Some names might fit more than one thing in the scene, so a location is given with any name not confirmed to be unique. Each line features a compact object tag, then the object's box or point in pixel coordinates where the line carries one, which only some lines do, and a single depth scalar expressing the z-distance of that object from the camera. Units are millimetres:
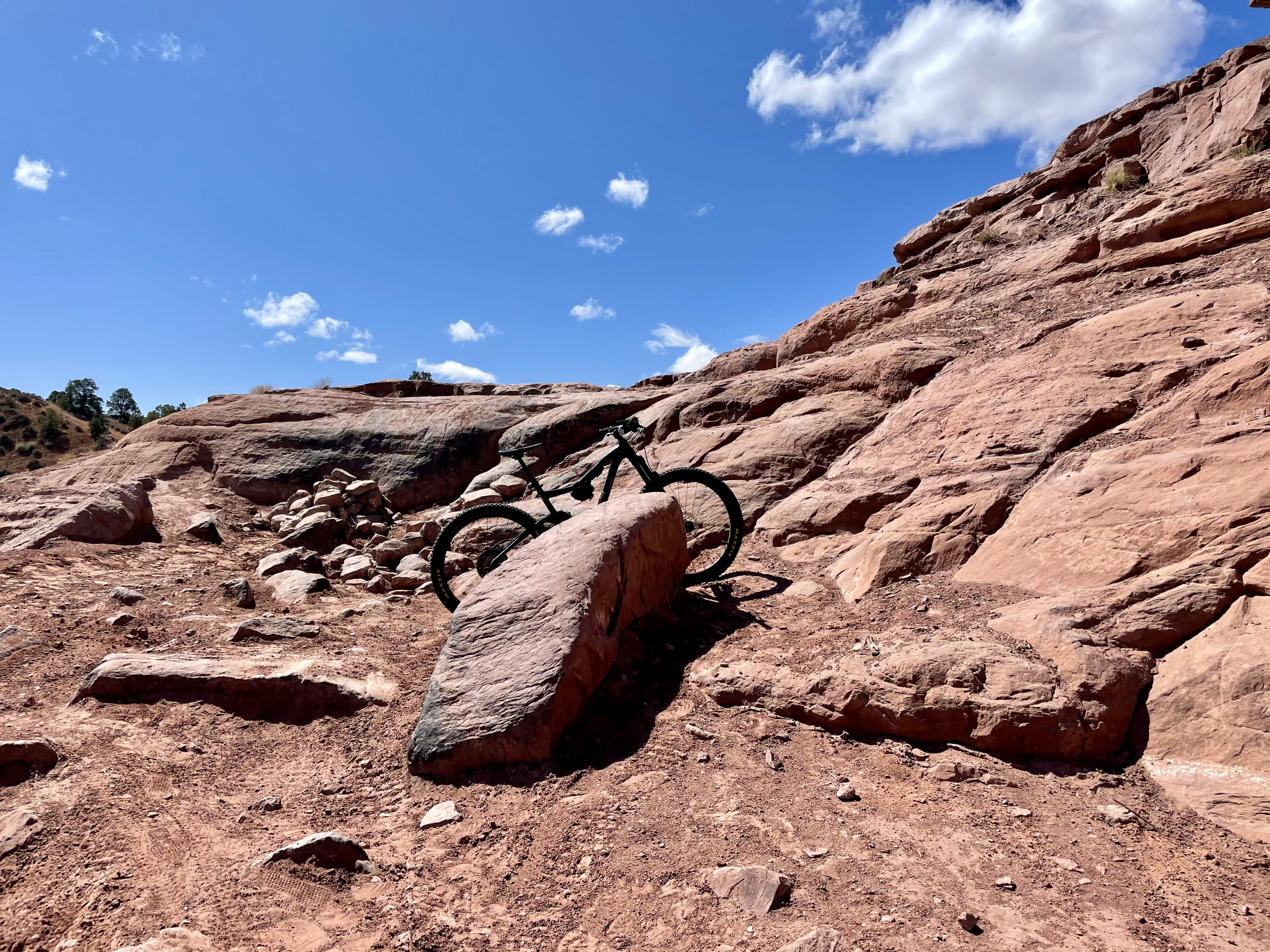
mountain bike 5734
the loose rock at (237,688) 4246
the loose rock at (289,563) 7246
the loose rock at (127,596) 5938
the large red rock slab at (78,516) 7230
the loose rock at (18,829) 2857
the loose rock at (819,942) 2113
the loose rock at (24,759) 3365
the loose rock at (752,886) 2357
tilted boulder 3533
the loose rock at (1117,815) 2635
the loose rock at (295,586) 6504
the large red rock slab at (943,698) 3096
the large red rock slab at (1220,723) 2566
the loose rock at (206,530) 8734
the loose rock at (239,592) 6281
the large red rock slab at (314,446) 10812
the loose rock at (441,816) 3174
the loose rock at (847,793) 2996
